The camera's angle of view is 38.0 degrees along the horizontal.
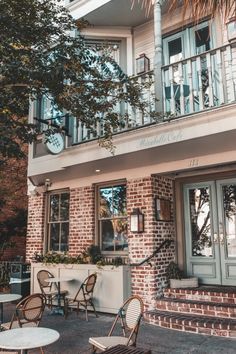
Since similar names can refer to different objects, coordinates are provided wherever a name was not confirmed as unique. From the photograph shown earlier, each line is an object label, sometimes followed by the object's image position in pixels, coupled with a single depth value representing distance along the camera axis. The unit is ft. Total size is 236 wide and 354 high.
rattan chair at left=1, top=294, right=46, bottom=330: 14.56
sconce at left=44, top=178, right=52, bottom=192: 30.01
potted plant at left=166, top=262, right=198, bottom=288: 22.86
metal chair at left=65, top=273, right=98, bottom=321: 22.11
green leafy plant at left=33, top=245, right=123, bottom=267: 23.88
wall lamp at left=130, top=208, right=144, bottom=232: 23.38
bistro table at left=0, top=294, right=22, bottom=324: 17.96
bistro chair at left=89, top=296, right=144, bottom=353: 12.69
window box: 22.74
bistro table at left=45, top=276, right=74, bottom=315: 23.27
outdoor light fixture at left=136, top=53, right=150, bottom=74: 27.66
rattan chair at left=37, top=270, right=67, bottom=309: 24.07
